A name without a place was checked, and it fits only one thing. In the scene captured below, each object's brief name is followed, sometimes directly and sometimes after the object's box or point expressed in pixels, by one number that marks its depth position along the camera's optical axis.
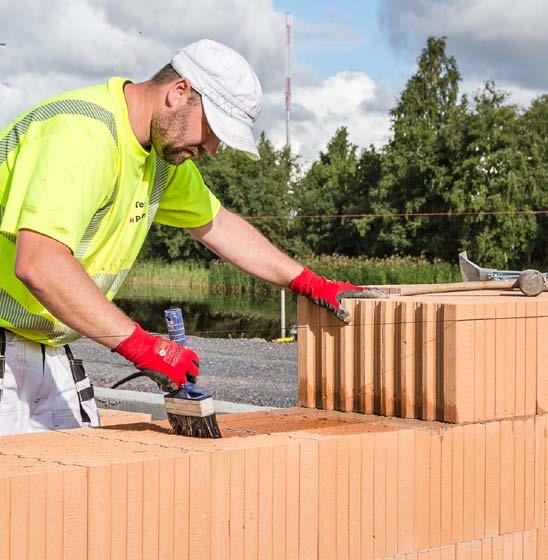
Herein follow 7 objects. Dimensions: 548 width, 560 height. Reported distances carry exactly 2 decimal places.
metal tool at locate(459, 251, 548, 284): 5.29
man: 2.99
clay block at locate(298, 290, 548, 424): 3.76
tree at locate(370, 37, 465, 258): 38.34
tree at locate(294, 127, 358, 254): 38.41
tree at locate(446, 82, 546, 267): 35.53
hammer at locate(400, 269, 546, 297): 4.22
